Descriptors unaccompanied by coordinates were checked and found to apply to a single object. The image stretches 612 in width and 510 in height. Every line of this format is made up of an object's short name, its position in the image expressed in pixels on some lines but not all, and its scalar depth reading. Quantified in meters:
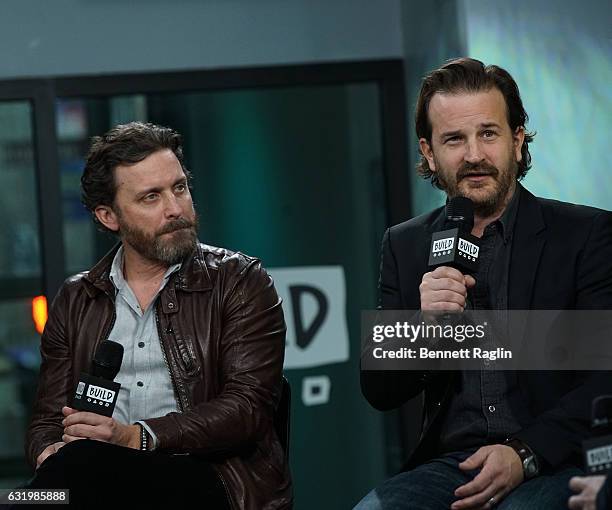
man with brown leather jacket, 6.23
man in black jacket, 5.89
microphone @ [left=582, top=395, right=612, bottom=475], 4.98
